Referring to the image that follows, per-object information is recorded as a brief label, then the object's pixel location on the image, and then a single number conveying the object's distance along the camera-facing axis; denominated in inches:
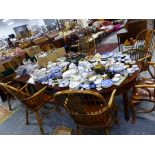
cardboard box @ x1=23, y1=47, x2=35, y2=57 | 193.9
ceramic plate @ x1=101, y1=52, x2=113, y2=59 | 110.7
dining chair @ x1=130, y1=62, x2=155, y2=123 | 81.7
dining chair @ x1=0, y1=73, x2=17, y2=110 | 140.9
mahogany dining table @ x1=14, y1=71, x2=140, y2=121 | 79.8
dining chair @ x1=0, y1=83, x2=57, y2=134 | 95.4
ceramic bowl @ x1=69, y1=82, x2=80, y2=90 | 85.1
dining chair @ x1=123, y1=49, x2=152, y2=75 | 106.7
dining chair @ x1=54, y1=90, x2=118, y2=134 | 69.3
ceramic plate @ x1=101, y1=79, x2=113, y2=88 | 80.6
